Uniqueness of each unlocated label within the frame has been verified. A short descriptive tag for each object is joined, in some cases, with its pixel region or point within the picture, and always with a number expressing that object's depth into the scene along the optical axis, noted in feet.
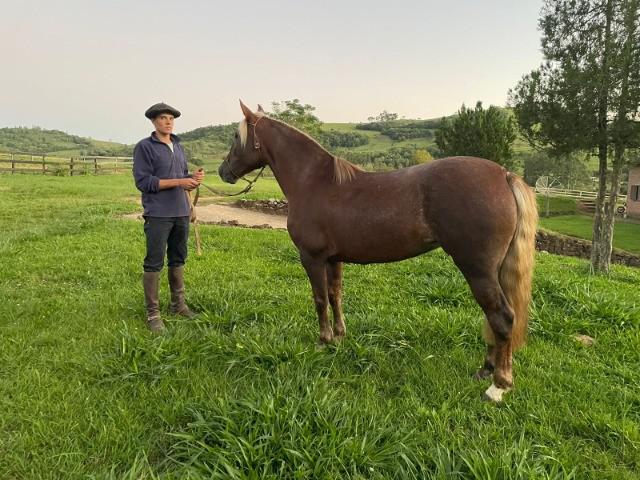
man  13.38
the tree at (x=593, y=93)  25.95
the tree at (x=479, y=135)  96.68
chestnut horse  9.66
